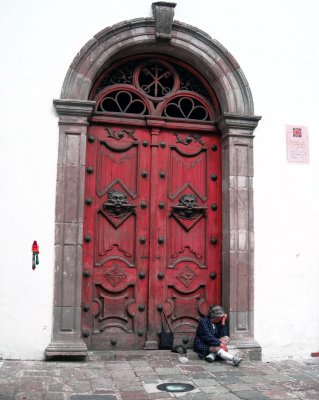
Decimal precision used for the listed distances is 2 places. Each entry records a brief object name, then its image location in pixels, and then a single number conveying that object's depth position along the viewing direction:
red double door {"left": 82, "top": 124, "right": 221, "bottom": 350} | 6.53
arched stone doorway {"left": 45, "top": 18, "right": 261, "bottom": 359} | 6.19
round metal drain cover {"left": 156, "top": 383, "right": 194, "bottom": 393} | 4.98
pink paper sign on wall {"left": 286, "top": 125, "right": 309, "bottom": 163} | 6.94
